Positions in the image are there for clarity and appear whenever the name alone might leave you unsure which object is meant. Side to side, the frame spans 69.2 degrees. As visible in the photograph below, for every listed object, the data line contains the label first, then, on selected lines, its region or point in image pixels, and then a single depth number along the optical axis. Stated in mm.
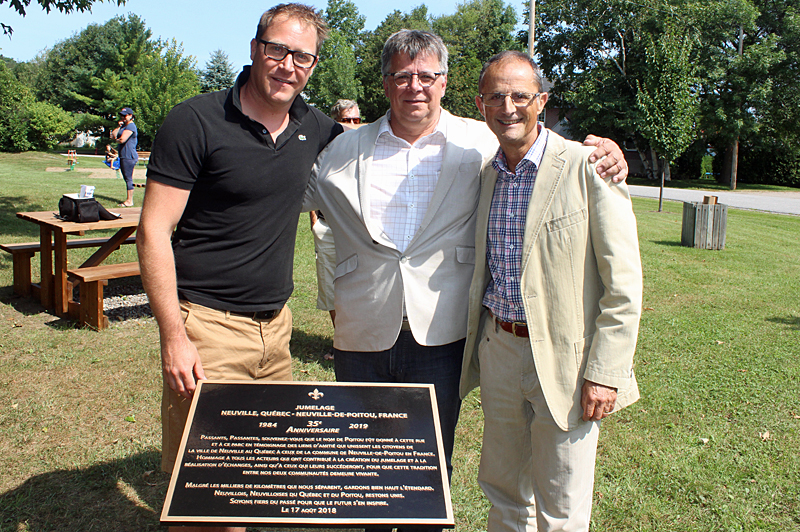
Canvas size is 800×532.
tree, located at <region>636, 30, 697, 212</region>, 17047
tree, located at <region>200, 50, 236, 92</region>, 52500
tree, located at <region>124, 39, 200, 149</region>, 38438
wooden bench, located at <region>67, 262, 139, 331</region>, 6133
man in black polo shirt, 2229
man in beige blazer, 2264
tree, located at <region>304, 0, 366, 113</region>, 49719
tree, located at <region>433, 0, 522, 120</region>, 47812
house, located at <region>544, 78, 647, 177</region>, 42875
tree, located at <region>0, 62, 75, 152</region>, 35500
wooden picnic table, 6578
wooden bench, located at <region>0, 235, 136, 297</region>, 7258
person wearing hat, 14297
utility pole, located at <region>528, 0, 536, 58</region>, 17359
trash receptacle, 12180
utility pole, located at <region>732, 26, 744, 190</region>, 34238
